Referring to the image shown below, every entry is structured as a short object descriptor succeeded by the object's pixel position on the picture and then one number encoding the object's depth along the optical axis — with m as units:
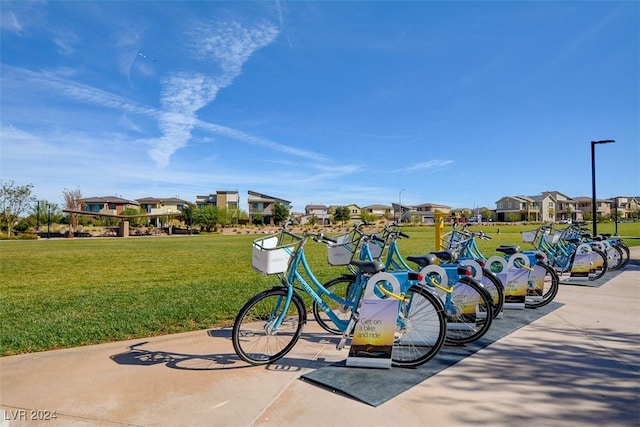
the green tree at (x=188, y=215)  50.88
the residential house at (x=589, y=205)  85.31
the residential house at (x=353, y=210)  72.06
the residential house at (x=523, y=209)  80.44
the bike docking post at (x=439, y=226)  7.24
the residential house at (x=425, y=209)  70.75
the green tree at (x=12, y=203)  41.09
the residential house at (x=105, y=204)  67.54
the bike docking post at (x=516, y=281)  5.14
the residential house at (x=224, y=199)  76.88
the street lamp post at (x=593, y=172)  11.30
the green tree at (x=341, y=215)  68.31
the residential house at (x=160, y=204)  72.44
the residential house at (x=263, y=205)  69.25
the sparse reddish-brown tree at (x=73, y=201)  62.09
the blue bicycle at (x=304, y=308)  3.25
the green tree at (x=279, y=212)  60.40
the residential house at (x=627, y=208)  75.59
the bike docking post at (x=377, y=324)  3.19
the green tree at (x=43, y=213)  46.34
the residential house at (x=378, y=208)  89.99
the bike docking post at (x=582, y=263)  7.36
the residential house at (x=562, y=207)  81.00
